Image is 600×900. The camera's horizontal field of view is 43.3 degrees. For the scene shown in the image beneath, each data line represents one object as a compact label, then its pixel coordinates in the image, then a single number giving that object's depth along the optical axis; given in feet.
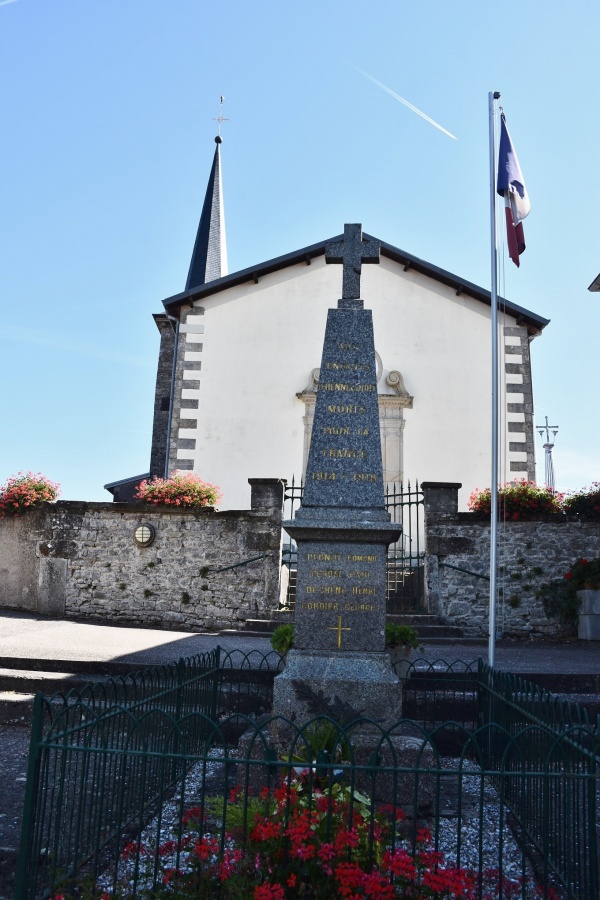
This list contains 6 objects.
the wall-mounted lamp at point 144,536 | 39.88
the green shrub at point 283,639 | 19.34
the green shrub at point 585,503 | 38.52
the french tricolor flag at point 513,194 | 28.63
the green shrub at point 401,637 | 21.22
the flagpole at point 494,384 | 24.40
